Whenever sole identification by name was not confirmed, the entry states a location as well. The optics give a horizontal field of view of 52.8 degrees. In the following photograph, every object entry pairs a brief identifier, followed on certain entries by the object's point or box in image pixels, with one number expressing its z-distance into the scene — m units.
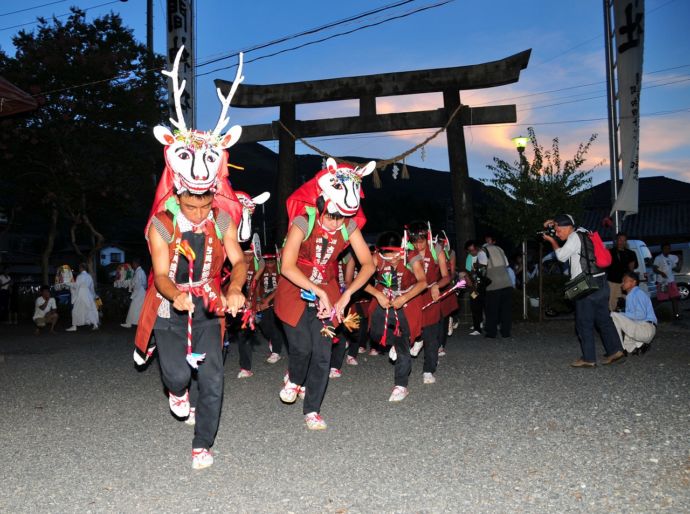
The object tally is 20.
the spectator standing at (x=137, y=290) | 17.41
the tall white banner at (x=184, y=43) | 15.94
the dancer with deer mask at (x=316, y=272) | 5.78
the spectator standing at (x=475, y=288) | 12.92
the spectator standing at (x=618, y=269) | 12.25
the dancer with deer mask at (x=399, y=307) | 7.09
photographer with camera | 8.78
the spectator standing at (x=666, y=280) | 15.98
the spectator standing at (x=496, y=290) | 13.09
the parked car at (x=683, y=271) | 24.55
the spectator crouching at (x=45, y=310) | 17.58
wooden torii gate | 16.86
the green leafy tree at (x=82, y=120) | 23.44
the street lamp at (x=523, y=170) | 16.73
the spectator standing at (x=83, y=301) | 17.84
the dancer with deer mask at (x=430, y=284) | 7.79
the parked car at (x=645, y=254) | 18.91
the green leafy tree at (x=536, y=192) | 18.33
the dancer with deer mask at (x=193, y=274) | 4.75
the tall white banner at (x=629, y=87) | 14.27
